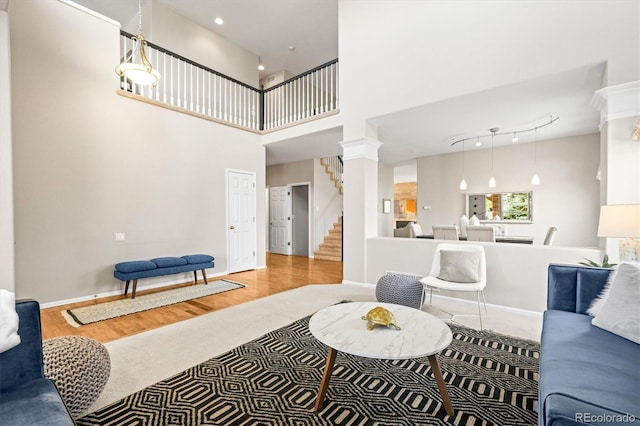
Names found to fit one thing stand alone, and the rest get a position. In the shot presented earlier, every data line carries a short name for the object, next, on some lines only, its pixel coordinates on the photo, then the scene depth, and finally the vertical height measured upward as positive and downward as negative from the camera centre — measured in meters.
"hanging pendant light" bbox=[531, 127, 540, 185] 6.46 +1.19
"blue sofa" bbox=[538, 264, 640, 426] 0.94 -0.69
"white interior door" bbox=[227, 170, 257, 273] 5.95 -0.22
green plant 2.55 -0.50
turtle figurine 1.88 -0.72
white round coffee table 1.61 -0.78
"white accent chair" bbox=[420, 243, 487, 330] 3.23 -0.77
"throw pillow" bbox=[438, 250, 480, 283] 3.37 -0.68
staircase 7.82 -1.05
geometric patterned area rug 1.69 -1.22
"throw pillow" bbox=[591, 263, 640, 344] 1.59 -0.57
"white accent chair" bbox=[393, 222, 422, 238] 6.05 -0.47
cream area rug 3.46 -1.27
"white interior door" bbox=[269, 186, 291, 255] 8.64 -0.31
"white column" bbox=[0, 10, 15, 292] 2.39 +0.35
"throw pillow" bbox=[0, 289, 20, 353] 1.23 -0.50
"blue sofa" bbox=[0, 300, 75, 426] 1.08 -0.76
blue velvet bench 4.11 -0.87
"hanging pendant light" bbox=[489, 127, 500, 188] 5.51 +1.50
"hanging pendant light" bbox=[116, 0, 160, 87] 3.69 +1.80
